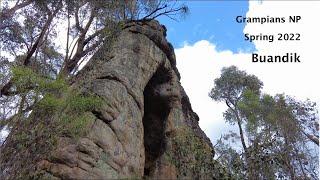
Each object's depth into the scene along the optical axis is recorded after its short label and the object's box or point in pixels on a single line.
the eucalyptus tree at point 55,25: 8.55
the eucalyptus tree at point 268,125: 9.12
